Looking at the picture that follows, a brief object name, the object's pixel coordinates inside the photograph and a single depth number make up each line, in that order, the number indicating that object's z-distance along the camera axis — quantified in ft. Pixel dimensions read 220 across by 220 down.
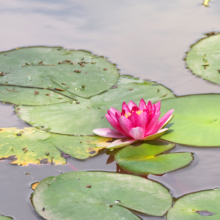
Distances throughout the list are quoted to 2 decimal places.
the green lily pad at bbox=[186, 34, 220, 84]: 19.65
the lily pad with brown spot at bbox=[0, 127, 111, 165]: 13.25
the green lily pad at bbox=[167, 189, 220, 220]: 9.53
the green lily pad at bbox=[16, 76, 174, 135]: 15.49
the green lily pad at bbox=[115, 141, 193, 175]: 12.32
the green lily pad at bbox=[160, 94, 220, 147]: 13.93
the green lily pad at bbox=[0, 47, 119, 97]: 19.15
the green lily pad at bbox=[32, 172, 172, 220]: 9.92
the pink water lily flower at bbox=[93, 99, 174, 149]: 13.48
